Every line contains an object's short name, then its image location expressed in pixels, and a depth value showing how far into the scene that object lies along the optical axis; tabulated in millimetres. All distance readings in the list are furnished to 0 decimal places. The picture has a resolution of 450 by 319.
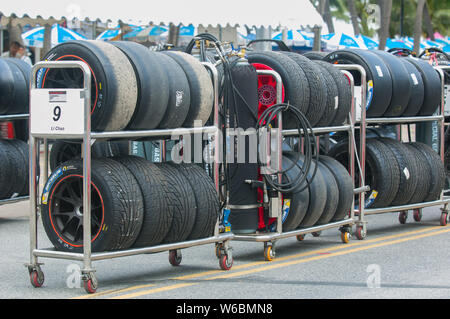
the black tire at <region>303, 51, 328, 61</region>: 12638
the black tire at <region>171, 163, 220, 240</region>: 8594
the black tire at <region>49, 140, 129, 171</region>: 12047
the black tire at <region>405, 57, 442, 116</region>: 12214
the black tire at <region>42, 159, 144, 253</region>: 7758
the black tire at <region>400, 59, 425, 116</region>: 11969
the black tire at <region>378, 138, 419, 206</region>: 11711
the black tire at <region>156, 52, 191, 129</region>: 8398
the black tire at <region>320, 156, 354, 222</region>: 10438
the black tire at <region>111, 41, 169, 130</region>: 8094
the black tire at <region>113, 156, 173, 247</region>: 8016
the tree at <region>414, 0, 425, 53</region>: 35375
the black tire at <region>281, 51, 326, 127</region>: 10008
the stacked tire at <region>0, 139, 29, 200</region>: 12344
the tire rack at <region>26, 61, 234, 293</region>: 7590
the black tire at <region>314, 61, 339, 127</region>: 10258
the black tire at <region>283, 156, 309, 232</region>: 9695
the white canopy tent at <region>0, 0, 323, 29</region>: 17078
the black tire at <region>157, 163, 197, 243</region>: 8320
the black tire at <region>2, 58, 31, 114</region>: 12430
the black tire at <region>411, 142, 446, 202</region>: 12211
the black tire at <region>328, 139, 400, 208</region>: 11516
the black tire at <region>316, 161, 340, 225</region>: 10188
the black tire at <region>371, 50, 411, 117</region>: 11703
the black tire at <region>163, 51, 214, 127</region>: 8695
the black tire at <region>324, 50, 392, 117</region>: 11461
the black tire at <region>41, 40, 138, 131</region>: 7785
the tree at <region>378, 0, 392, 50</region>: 28000
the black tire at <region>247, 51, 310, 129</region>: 9734
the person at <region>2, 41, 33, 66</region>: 18938
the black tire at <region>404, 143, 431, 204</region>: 11945
